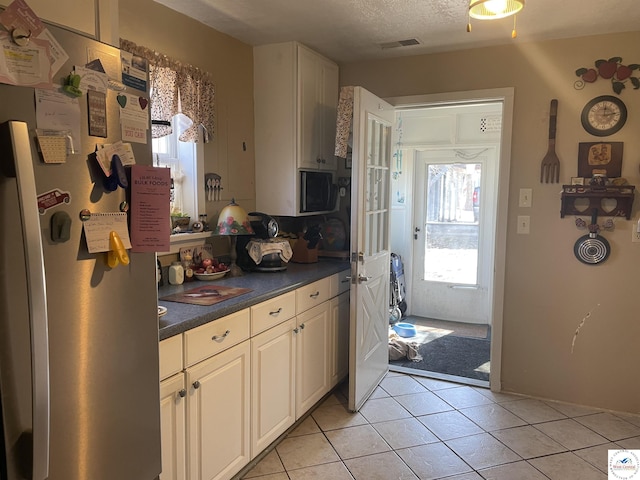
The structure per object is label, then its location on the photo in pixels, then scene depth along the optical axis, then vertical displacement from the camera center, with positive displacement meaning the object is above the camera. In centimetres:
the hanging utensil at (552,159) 295 +25
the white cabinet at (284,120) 302 +50
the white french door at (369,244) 277 -30
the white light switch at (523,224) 309 -17
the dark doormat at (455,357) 362 -131
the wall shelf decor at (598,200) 281 +0
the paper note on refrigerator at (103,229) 118 -9
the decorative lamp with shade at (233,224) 273 -16
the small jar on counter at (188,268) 250 -39
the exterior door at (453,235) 475 -38
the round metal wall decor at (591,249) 291 -31
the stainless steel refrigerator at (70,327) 98 -32
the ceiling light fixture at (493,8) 175 +72
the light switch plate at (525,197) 307 +1
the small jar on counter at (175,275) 241 -41
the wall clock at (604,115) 283 +51
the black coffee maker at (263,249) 276 -31
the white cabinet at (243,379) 179 -85
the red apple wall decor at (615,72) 278 +76
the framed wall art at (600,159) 285 +25
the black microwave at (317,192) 313 +4
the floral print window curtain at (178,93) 233 +54
